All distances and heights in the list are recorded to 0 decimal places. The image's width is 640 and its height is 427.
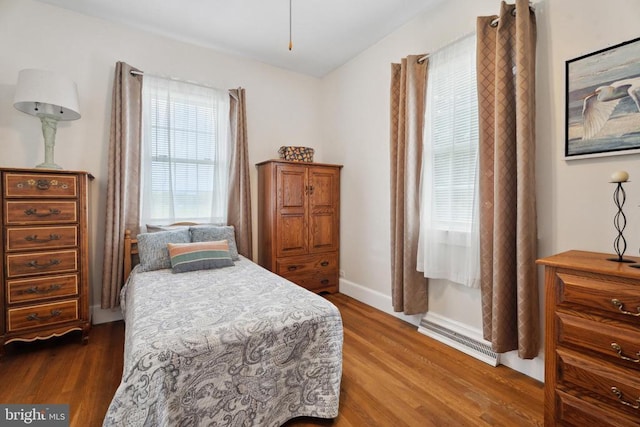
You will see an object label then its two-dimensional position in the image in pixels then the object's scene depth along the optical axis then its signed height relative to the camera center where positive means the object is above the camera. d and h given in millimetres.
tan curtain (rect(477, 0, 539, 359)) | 1743 +203
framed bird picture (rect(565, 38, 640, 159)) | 1487 +583
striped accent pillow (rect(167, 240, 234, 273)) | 2396 -371
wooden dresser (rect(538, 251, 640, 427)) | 1150 -556
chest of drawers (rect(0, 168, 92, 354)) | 2018 -302
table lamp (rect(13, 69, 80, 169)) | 2070 +829
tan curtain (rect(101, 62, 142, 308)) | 2576 +312
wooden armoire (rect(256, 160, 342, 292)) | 3199 -114
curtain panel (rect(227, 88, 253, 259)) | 3189 +387
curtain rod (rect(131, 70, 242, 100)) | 2701 +1320
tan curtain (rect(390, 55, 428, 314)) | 2486 +279
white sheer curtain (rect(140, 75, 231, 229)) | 2828 +615
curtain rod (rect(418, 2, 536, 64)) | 1821 +1258
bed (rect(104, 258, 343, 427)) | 1116 -646
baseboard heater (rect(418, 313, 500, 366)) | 2080 -991
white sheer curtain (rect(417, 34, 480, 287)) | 2164 +318
